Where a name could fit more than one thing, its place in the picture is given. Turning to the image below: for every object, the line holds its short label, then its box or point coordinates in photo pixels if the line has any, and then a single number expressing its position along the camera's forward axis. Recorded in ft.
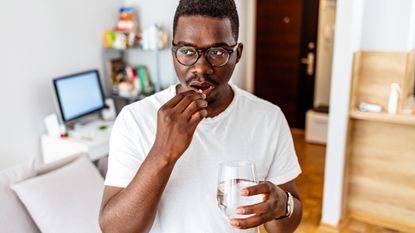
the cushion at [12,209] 5.47
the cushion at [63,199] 5.68
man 2.62
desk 9.02
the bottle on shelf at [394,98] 8.30
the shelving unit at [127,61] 10.72
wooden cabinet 8.46
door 15.08
